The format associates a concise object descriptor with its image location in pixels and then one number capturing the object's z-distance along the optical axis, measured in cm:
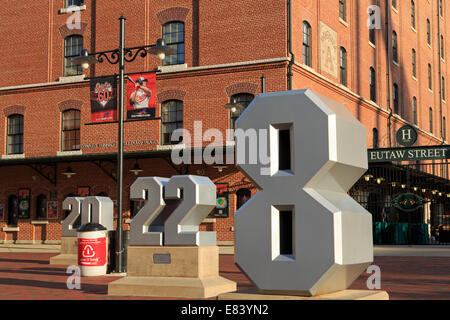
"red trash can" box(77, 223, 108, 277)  1409
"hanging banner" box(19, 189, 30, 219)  3017
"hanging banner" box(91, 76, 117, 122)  2186
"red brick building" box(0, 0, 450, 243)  2612
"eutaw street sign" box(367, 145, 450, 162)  2323
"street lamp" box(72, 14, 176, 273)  1431
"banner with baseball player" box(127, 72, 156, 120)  2242
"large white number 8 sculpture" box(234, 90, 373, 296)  680
